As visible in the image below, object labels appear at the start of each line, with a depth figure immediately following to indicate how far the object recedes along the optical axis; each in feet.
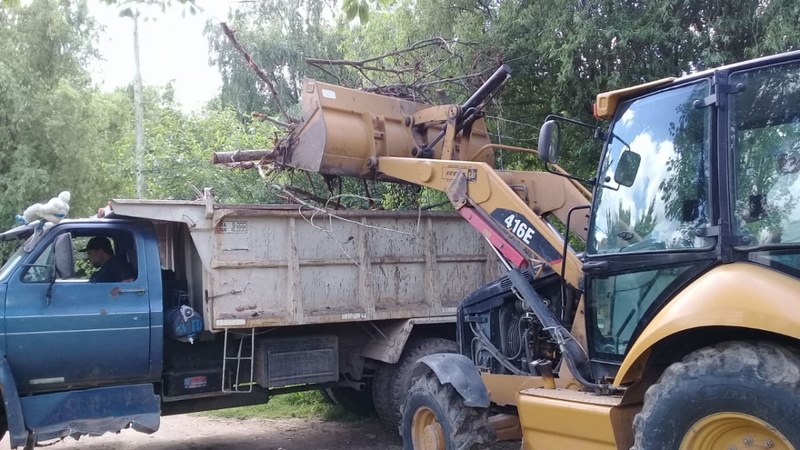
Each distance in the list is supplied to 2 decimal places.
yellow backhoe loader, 11.30
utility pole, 60.69
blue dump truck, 20.35
